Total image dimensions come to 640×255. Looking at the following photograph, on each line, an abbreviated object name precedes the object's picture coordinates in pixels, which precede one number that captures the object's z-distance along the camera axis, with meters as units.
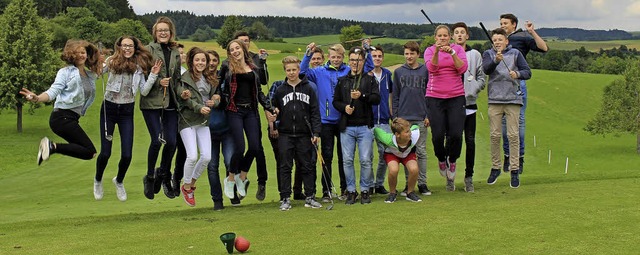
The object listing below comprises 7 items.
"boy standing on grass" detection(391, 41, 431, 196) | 11.45
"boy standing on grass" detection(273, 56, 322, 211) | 10.93
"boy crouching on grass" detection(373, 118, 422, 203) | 10.92
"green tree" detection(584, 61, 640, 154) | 53.28
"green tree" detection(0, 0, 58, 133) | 38.78
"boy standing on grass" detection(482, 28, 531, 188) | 11.39
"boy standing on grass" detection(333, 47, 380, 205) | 11.19
